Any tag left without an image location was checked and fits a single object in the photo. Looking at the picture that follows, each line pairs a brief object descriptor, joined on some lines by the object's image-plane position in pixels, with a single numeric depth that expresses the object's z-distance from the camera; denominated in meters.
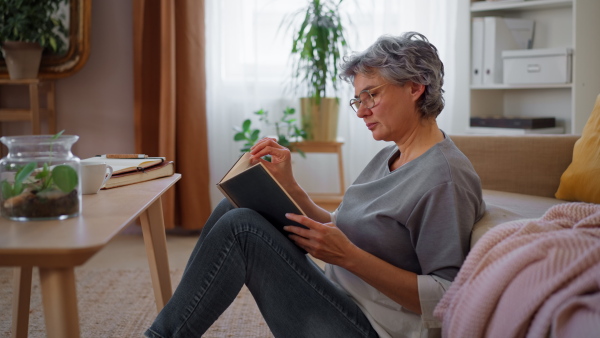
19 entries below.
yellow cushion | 1.91
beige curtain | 3.28
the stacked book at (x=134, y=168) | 1.61
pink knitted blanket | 0.97
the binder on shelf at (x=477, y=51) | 3.19
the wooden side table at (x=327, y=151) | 3.24
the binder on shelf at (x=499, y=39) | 3.15
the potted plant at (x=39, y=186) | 1.16
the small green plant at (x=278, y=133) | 3.21
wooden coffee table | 0.99
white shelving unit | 2.87
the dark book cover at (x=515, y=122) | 3.02
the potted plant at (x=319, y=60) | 3.14
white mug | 1.46
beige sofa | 2.14
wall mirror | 3.25
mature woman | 1.30
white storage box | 2.91
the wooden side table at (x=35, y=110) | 3.13
